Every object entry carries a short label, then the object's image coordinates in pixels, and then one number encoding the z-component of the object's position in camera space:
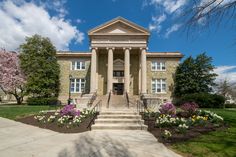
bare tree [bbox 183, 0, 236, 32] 3.06
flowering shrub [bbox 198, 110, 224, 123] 6.53
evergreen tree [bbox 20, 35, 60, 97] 17.73
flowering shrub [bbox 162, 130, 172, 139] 4.81
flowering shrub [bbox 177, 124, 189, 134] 5.20
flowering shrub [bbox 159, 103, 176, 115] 7.35
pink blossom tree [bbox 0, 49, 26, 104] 17.55
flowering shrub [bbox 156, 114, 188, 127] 6.07
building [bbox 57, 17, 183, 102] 16.55
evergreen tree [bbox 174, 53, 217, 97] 17.62
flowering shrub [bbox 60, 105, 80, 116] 7.27
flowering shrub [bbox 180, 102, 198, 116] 7.25
